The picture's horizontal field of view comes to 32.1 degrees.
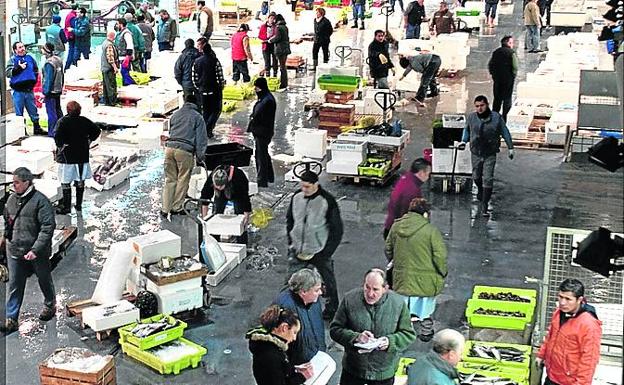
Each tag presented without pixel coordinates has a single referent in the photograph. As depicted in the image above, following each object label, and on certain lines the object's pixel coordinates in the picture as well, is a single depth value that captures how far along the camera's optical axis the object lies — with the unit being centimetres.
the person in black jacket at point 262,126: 1451
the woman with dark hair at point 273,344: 659
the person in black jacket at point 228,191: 1220
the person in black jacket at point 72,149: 1318
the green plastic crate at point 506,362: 830
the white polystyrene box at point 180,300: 1018
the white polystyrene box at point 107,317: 982
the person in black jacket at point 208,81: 1725
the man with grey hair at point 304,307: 731
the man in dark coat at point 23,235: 985
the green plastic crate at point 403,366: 816
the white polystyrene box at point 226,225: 1223
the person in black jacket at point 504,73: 1756
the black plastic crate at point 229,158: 1323
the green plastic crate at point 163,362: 925
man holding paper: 737
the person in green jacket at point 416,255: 943
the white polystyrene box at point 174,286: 1016
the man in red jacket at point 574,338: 754
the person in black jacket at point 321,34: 2323
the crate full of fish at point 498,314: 919
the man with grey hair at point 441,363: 657
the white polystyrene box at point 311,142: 1620
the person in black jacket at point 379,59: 1970
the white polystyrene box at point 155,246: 1045
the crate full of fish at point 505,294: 965
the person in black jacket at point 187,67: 1769
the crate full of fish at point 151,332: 945
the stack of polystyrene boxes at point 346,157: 1474
